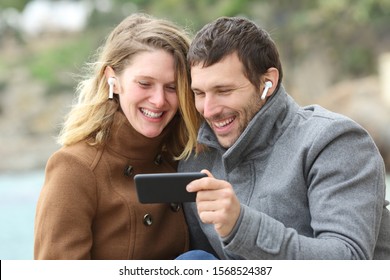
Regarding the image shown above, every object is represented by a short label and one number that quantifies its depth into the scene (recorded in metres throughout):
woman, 4.46
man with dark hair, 4.25
